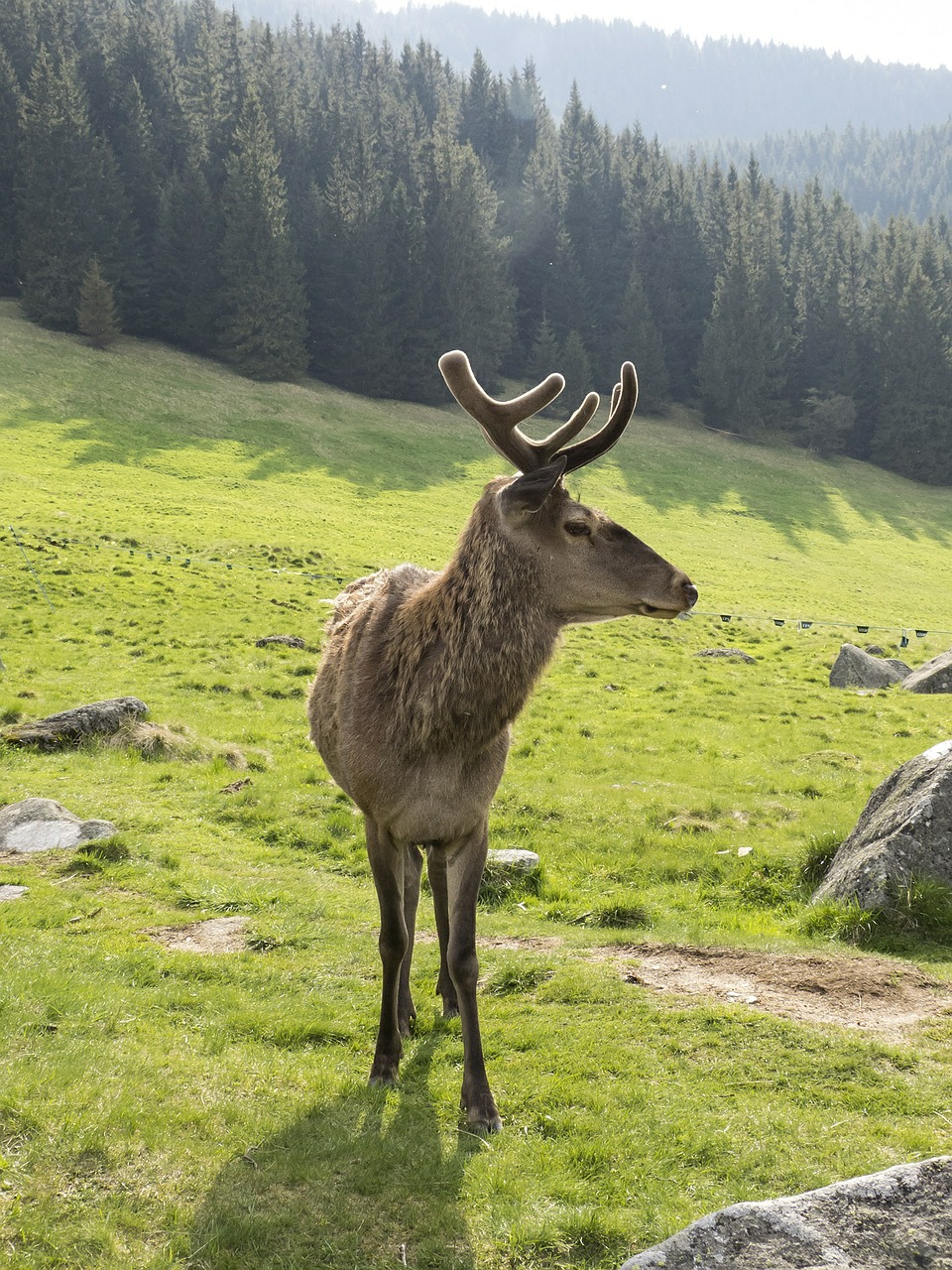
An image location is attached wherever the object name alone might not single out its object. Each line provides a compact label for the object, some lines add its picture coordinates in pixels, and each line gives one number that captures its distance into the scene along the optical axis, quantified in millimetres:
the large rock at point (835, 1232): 3562
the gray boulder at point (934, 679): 22859
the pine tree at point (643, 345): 77812
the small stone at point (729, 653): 27114
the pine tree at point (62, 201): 61812
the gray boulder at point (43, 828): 11000
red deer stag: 6324
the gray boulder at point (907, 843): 9164
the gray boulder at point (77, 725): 14492
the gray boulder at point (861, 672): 24344
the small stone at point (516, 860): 11156
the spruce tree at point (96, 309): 59375
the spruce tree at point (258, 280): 64875
